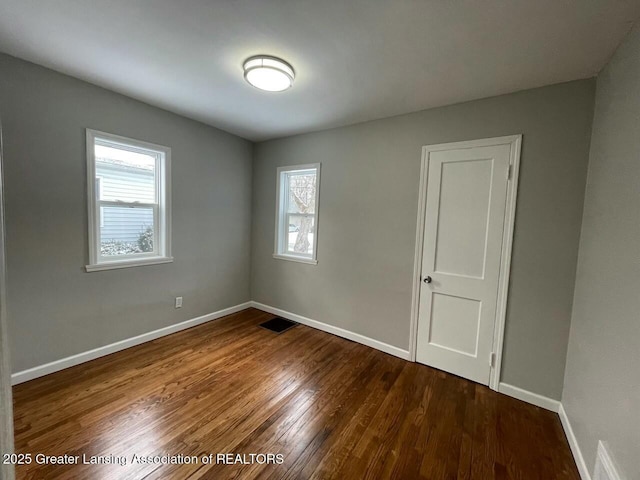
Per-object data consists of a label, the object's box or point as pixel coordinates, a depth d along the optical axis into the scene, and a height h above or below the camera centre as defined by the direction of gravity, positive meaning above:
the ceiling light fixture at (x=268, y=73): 1.92 +1.09
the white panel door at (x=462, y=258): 2.30 -0.22
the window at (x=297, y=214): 3.55 +0.13
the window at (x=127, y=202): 2.50 +0.14
